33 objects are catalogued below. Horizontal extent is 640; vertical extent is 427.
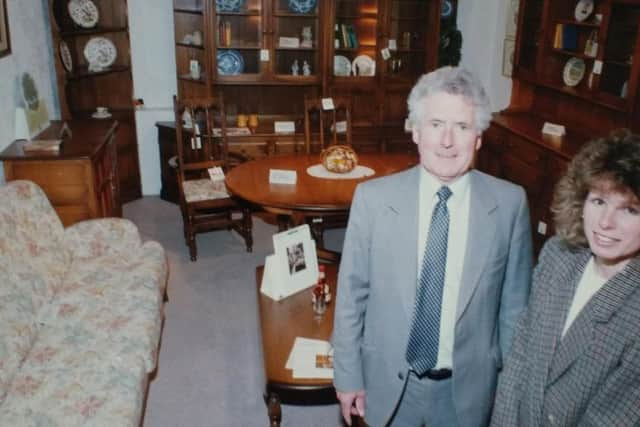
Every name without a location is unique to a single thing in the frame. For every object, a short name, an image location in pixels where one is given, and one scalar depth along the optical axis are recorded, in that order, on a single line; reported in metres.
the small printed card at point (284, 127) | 5.15
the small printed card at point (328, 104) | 4.57
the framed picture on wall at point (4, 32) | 3.47
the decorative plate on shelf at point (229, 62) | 5.12
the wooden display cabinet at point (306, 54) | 4.98
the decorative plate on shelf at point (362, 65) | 5.31
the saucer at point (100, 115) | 4.89
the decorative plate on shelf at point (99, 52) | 4.98
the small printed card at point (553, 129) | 4.40
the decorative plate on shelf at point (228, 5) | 4.92
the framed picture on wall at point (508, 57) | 5.18
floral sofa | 2.17
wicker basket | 3.75
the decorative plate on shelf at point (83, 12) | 4.70
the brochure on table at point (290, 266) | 2.89
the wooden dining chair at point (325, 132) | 4.45
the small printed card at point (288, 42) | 5.13
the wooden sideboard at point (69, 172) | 3.33
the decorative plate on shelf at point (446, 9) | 5.39
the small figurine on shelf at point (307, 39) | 5.17
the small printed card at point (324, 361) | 2.34
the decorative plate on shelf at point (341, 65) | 5.29
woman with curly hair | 1.29
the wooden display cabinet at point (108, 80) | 4.73
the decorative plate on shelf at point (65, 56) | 4.38
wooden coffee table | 2.27
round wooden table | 3.34
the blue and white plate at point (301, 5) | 5.03
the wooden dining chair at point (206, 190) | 4.31
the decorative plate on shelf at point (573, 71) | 4.35
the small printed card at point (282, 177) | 3.68
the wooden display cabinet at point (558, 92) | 3.84
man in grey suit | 1.58
